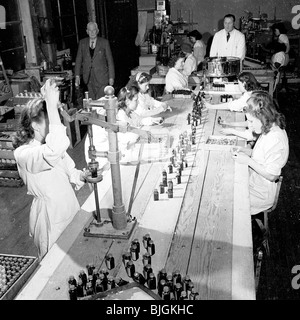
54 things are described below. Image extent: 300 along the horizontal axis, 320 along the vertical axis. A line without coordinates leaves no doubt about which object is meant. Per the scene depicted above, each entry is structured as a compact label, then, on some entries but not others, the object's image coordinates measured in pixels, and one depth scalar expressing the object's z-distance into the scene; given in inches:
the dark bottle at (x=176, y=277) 65.6
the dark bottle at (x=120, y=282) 66.8
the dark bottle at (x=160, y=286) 65.1
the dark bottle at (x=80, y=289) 66.3
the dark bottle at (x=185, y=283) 64.3
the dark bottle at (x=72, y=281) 66.4
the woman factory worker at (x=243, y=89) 185.9
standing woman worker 85.7
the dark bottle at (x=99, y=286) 65.9
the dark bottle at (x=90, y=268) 70.0
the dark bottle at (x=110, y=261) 72.5
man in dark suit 261.3
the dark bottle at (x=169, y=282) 65.1
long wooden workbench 69.4
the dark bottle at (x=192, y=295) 62.4
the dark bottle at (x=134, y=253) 75.3
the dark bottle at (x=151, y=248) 76.5
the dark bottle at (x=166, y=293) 63.1
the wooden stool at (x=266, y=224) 122.7
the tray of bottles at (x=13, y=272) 66.8
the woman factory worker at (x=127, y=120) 134.8
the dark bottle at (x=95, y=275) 67.6
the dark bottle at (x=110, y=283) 66.9
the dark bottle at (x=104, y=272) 67.7
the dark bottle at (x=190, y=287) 63.6
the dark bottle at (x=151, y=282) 66.8
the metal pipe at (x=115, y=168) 73.7
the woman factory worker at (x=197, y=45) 360.8
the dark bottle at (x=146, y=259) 72.9
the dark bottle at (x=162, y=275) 67.1
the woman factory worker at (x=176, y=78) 233.5
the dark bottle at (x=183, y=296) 61.7
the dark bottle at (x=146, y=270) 68.9
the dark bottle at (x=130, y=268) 70.2
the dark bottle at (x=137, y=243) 75.9
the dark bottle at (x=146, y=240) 77.4
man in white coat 274.5
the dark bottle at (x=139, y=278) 67.8
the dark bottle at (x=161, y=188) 101.5
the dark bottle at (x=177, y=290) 63.7
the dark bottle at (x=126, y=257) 73.4
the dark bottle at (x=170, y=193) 99.0
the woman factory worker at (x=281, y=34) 368.8
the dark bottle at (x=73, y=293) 64.6
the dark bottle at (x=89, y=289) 66.1
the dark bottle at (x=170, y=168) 112.7
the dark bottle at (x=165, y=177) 104.2
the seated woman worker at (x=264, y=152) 124.3
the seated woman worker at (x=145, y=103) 181.9
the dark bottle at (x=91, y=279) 66.9
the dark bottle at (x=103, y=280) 66.5
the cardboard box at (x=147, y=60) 316.8
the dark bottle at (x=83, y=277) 67.7
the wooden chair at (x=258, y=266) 116.1
